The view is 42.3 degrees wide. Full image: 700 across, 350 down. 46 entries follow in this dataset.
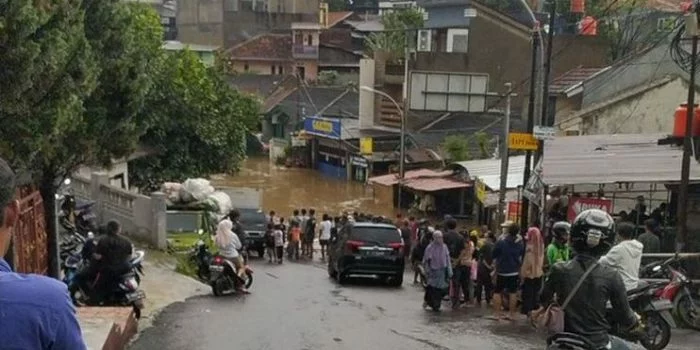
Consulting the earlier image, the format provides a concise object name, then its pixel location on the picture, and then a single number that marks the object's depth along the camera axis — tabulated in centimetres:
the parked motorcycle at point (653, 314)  1113
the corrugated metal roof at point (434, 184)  3741
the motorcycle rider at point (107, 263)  1205
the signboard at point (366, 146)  4919
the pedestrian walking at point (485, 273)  1562
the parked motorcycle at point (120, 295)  1214
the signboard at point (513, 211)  2565
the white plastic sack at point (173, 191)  2584
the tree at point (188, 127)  3116
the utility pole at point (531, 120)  2108
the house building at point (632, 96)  2828
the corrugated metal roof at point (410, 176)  3962
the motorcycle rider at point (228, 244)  1622
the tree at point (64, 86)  794
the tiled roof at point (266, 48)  8325
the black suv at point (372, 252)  1975
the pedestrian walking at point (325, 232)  2795
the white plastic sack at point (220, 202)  2627
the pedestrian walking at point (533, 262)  1391
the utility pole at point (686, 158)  1513
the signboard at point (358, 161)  5247
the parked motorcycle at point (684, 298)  1294
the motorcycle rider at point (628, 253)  999
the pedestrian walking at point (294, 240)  2884
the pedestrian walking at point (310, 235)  2870
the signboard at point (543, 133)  1881
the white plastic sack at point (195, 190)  2605
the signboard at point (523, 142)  2015
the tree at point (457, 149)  4381
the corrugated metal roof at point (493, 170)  3284
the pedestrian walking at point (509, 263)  1451
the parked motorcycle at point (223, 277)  1616
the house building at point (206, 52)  7616
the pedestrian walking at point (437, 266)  1513
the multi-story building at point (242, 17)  9669
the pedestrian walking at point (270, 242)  2727
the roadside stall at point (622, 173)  1719
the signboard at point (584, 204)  1752
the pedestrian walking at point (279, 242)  2705
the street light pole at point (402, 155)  3843
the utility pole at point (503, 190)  2559
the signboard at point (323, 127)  5612
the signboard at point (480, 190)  3216
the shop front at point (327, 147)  5636
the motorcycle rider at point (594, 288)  553
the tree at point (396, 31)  5712
